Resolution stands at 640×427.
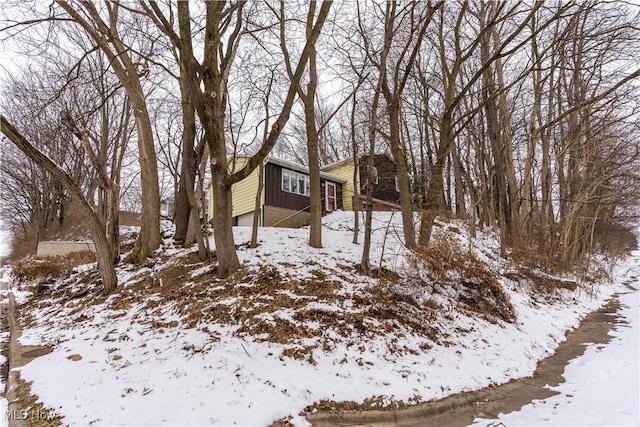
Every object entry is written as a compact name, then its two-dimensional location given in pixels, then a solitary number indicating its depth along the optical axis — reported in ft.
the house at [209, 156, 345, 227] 48.96
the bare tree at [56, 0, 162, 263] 28.71
